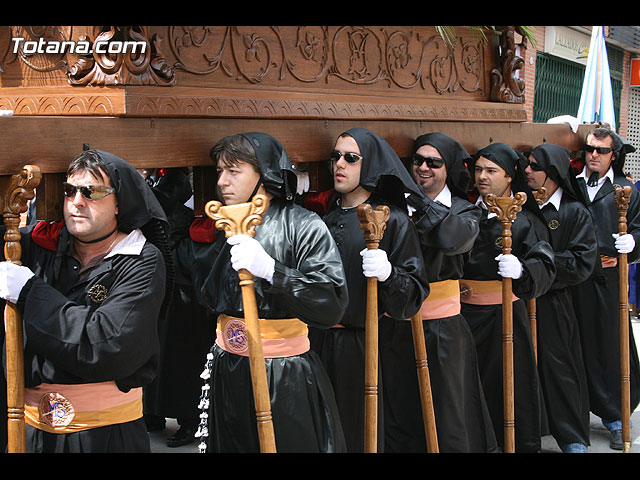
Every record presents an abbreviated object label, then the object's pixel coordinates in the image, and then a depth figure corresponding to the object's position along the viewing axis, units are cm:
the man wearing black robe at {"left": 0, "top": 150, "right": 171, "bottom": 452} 618
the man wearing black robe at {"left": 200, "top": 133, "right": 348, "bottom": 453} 716
